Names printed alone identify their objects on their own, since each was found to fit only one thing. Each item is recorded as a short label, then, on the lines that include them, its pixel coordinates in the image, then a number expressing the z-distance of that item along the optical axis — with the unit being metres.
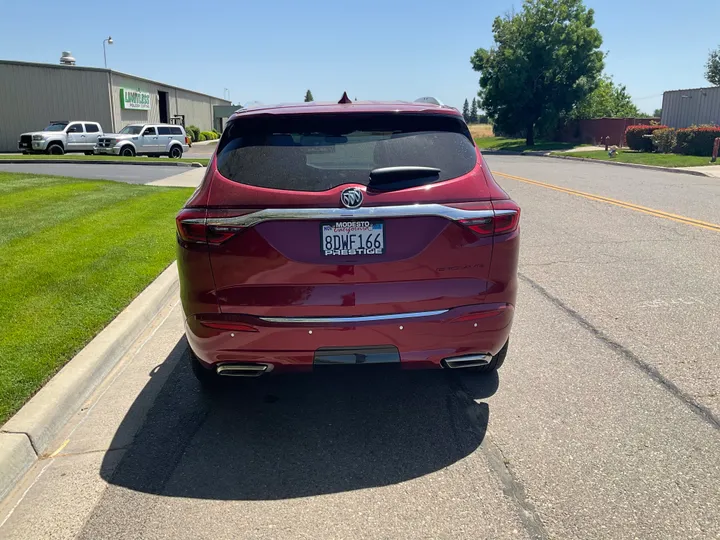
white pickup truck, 30.91
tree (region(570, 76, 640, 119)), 51.66
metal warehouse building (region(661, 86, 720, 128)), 34.52
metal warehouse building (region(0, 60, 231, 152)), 37.72
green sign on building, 41.32
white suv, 31.30
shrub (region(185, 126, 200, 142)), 52.20
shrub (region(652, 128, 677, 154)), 31.41
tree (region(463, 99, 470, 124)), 172.77
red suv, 3.36
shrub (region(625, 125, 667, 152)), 34.28
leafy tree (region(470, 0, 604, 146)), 47.34
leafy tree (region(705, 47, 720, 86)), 67.12
